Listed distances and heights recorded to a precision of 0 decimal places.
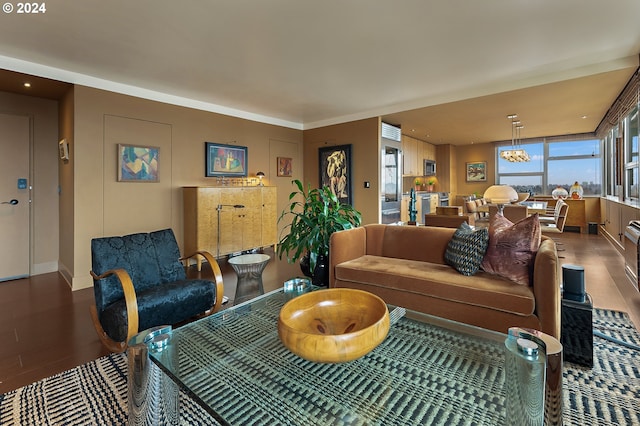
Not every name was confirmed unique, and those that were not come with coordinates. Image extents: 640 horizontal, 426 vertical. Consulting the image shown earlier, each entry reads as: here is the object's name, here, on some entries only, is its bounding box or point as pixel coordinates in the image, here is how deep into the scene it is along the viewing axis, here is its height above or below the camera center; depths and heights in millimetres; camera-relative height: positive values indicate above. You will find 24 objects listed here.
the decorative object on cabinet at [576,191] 7483 +499
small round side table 2471 -550
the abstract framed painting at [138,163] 4062 +694
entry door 3963 +207
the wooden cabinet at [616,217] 4008 -98
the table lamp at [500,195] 3623 +199
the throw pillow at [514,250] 2111 -287
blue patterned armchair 2068 -611
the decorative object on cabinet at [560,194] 7611 +431
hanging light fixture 6309 +1291
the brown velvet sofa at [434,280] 1888 -524
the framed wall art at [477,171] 9461 +1273
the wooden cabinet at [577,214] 7316 -85
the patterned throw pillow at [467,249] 2330 -311
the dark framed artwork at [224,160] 5047 +926
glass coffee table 997 -659
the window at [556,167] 7945 +1250
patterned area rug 1458 -1010
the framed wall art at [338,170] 6164 +877
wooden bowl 1064 -478
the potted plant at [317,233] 2945 -216
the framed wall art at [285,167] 6254 +956
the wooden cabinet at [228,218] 4512 -108
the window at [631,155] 4250 +840
